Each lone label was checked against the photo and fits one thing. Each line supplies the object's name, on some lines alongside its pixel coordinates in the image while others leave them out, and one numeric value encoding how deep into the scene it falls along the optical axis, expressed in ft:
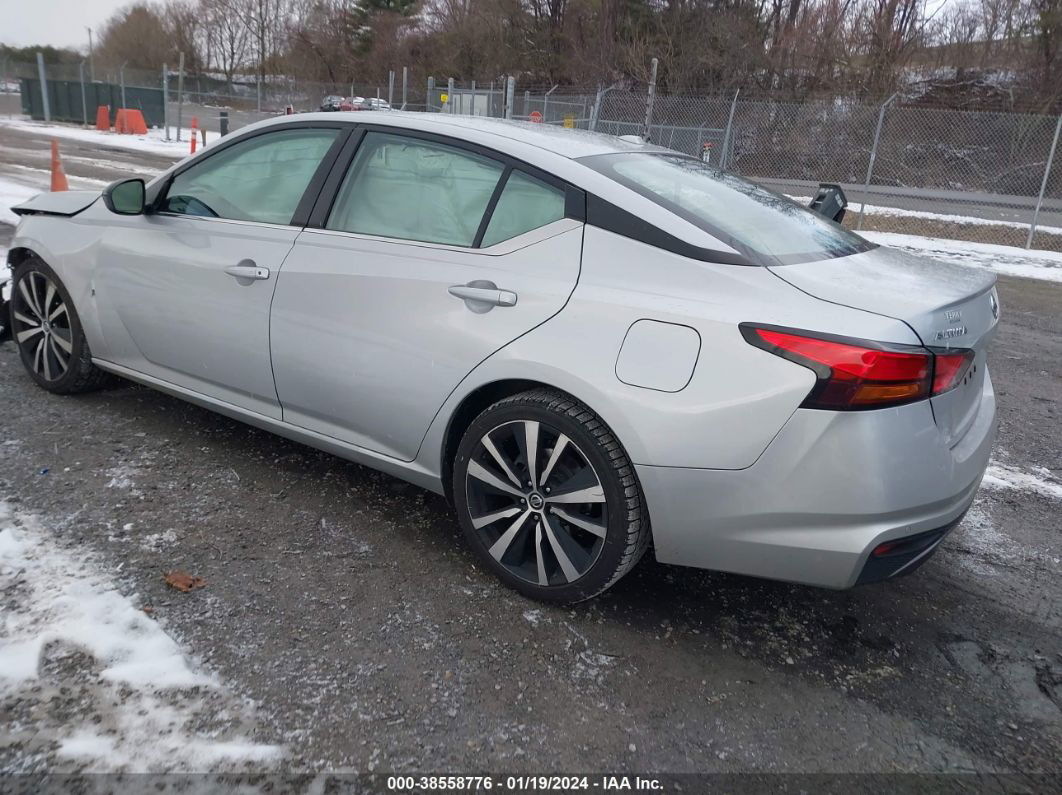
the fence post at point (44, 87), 101.65
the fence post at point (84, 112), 100.78
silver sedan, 7.67
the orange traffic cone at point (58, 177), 38.42
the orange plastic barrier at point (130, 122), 91.97
